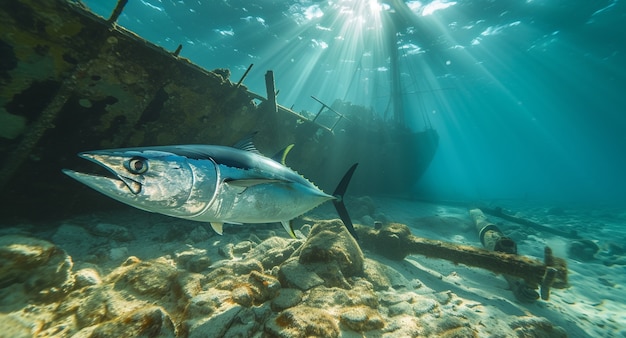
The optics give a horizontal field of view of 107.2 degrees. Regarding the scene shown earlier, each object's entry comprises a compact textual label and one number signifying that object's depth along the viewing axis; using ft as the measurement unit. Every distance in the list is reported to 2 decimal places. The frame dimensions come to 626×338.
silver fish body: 3.92
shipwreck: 10.19
